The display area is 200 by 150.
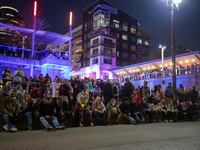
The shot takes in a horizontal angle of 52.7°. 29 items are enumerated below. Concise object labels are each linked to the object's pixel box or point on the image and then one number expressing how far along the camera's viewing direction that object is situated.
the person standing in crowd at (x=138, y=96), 12.84
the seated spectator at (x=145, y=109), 11.62
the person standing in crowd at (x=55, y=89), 10.11
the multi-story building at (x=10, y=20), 19.50
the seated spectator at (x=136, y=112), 11.05
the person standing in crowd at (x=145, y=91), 12.82
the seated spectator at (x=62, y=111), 8.82
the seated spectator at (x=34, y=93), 11.42
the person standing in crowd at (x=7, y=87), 9.84
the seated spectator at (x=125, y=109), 10.91
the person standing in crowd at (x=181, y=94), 14.72
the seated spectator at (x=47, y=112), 8.13
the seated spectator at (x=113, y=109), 10.57
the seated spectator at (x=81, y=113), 9.32
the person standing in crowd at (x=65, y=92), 9.79
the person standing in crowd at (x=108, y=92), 11.23
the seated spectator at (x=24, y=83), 12.46
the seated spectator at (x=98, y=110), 9.96
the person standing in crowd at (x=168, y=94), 13.12
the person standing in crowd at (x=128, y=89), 11.57
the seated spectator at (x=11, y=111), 7.57
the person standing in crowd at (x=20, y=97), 9.30
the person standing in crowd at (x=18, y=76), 12.06
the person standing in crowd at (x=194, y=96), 14.46
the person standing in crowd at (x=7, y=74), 11.78
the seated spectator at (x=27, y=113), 8.08
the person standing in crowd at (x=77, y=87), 11.44
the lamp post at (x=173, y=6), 13.36
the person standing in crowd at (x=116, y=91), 13.05
